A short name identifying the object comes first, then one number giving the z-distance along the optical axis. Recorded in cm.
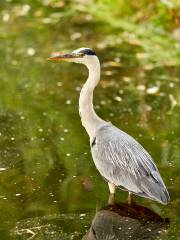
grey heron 1148
